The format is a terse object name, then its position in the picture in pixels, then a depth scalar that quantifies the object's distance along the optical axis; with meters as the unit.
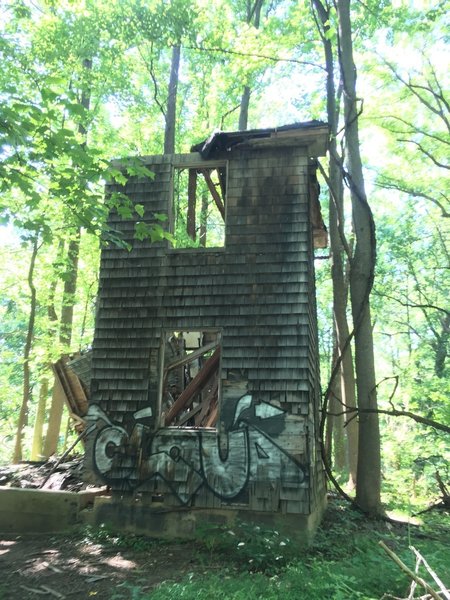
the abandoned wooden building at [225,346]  6.93
